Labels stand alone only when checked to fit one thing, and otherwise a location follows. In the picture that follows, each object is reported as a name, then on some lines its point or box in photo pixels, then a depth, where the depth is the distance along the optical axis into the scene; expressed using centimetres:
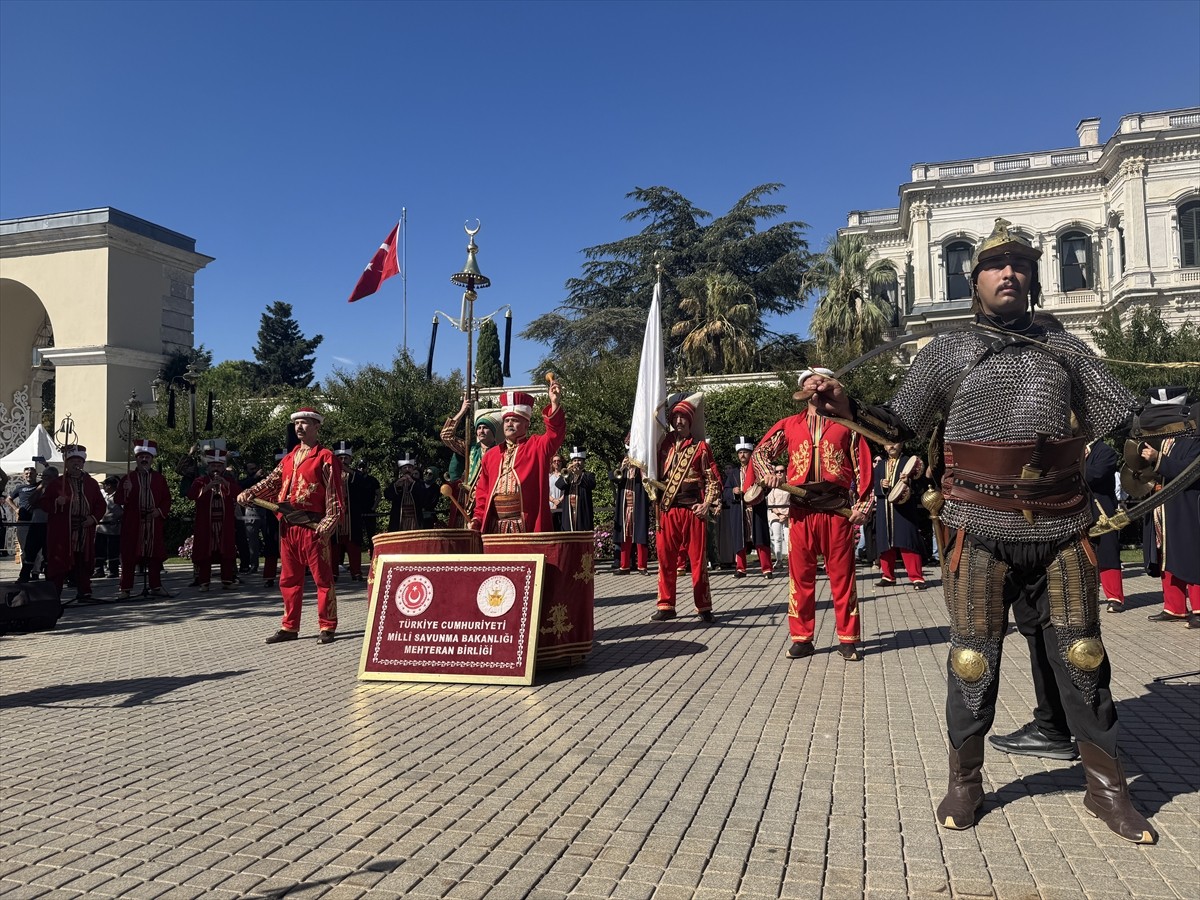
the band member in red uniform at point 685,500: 895
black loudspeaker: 634
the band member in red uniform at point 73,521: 1238
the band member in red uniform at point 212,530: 1443
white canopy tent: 1909
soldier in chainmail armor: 354
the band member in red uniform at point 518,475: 756
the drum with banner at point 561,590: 670
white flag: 924
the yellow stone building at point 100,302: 2358
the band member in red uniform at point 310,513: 842
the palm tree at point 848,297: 3684
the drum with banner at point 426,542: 705
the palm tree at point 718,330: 3450
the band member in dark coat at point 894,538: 1274
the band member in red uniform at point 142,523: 1314
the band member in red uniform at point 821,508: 696
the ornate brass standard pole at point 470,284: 976
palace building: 4216
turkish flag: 1335
